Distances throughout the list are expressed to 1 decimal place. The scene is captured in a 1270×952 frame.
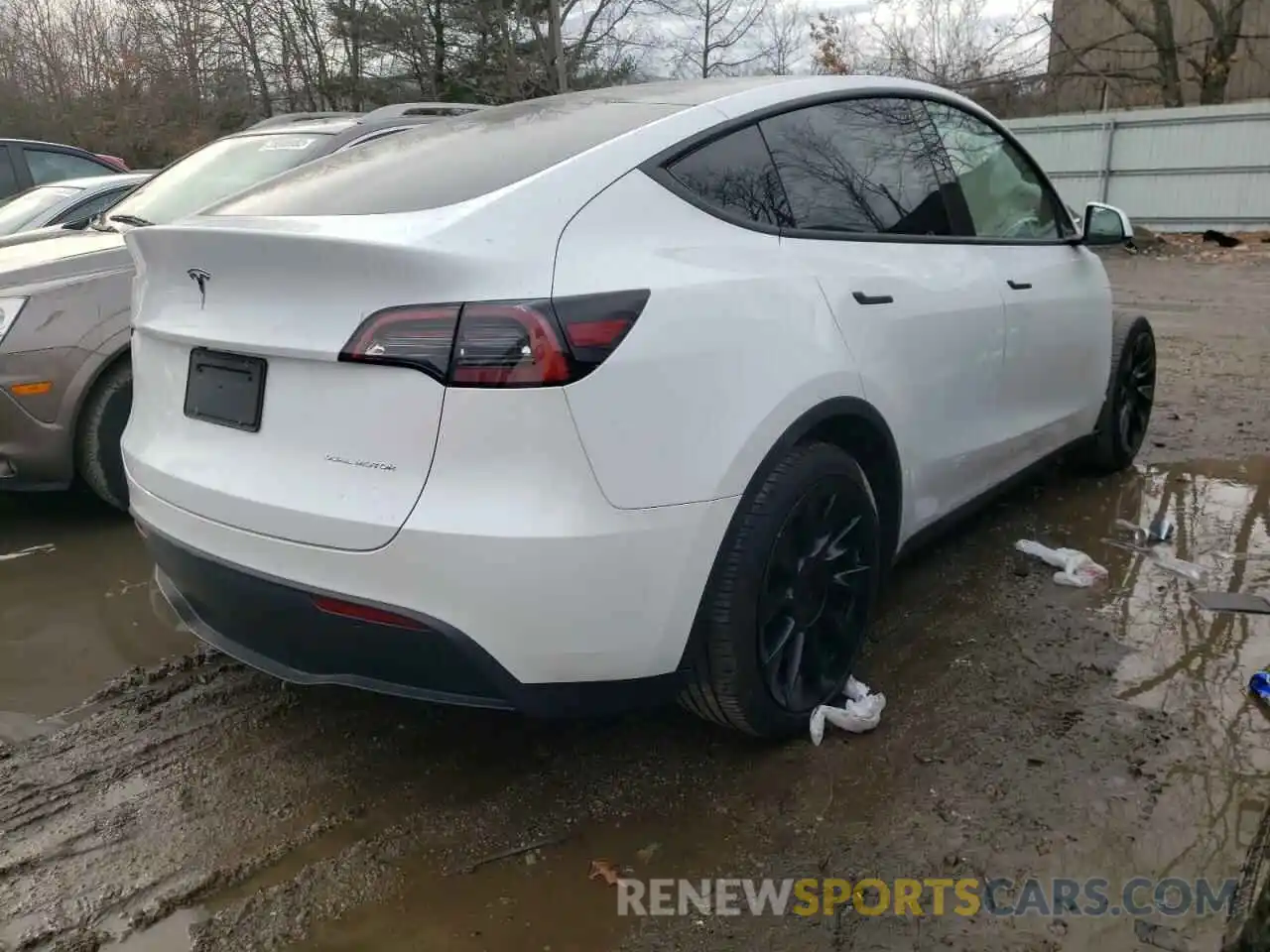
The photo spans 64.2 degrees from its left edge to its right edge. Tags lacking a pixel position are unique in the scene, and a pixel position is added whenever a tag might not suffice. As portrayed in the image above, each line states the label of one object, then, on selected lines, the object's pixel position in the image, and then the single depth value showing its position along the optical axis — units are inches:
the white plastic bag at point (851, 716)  106.6
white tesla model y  79.0
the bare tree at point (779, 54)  1416.1
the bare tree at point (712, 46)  1310.3
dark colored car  355.9
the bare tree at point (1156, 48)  946.1
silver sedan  255.0
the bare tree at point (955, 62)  1169.4
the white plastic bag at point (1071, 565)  146.9
